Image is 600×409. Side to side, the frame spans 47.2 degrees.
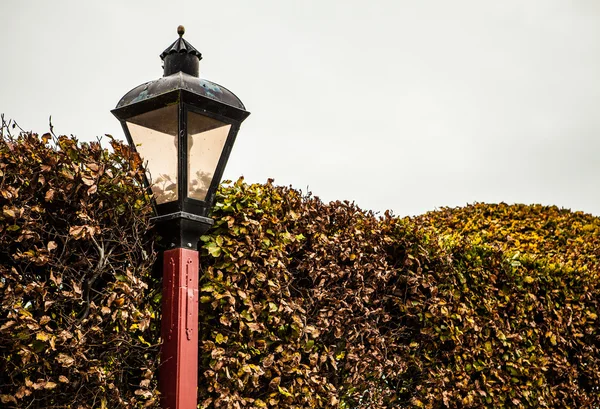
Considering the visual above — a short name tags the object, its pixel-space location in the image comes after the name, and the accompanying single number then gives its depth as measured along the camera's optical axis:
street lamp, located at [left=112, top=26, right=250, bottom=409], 4.24
